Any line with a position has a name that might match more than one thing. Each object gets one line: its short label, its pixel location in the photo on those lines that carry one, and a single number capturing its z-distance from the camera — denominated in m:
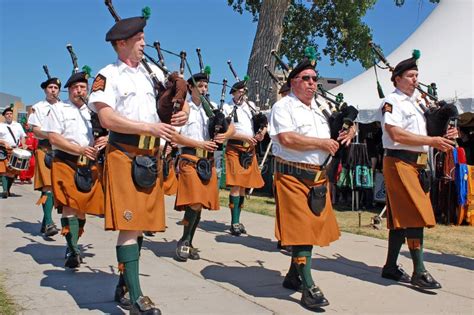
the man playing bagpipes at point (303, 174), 4.13
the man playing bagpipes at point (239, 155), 7.49
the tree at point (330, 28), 23.97
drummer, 11.44
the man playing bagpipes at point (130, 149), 3.61
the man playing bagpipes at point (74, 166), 5.27
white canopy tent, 9.23
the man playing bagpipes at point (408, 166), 4.66
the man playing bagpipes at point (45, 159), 7.05
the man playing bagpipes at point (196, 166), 5.82
